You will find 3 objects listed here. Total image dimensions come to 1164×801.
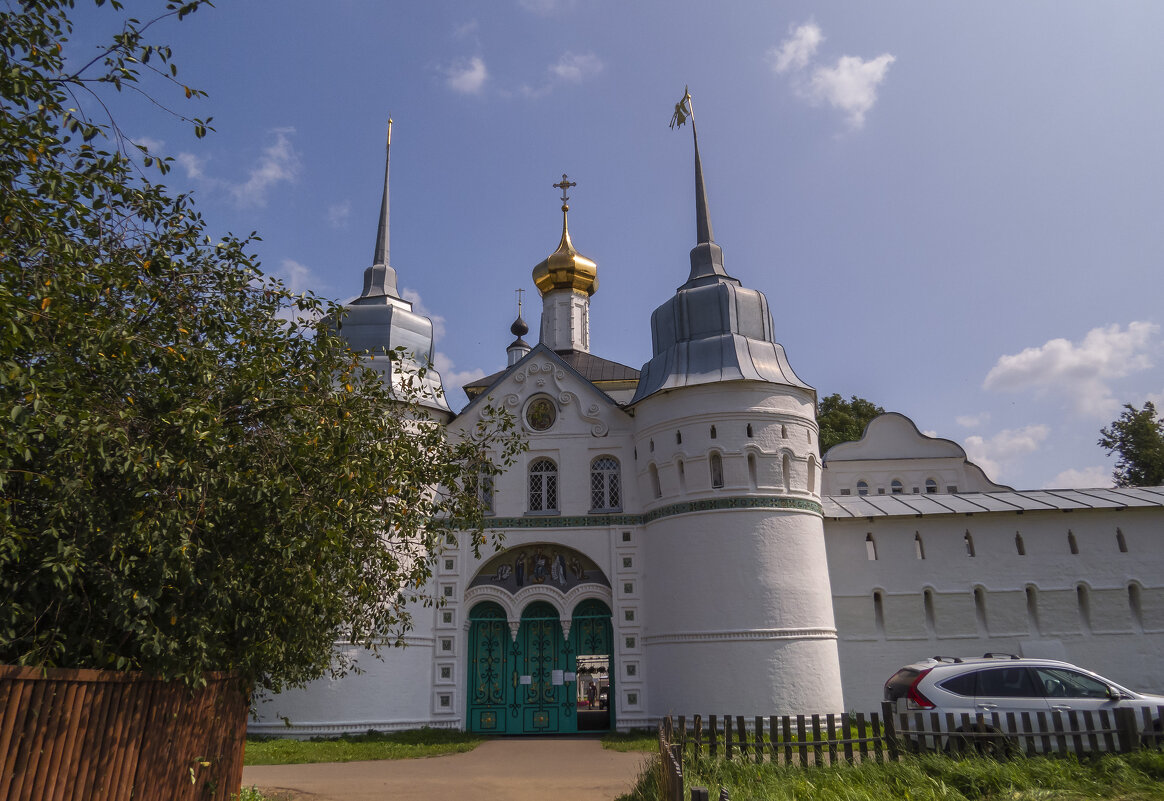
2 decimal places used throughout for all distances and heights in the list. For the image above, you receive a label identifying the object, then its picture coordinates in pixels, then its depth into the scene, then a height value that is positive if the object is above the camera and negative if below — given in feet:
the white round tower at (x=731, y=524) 52.13 +10.56
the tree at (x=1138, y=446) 97.60 +28.12
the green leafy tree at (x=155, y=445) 16.85 +5.45
